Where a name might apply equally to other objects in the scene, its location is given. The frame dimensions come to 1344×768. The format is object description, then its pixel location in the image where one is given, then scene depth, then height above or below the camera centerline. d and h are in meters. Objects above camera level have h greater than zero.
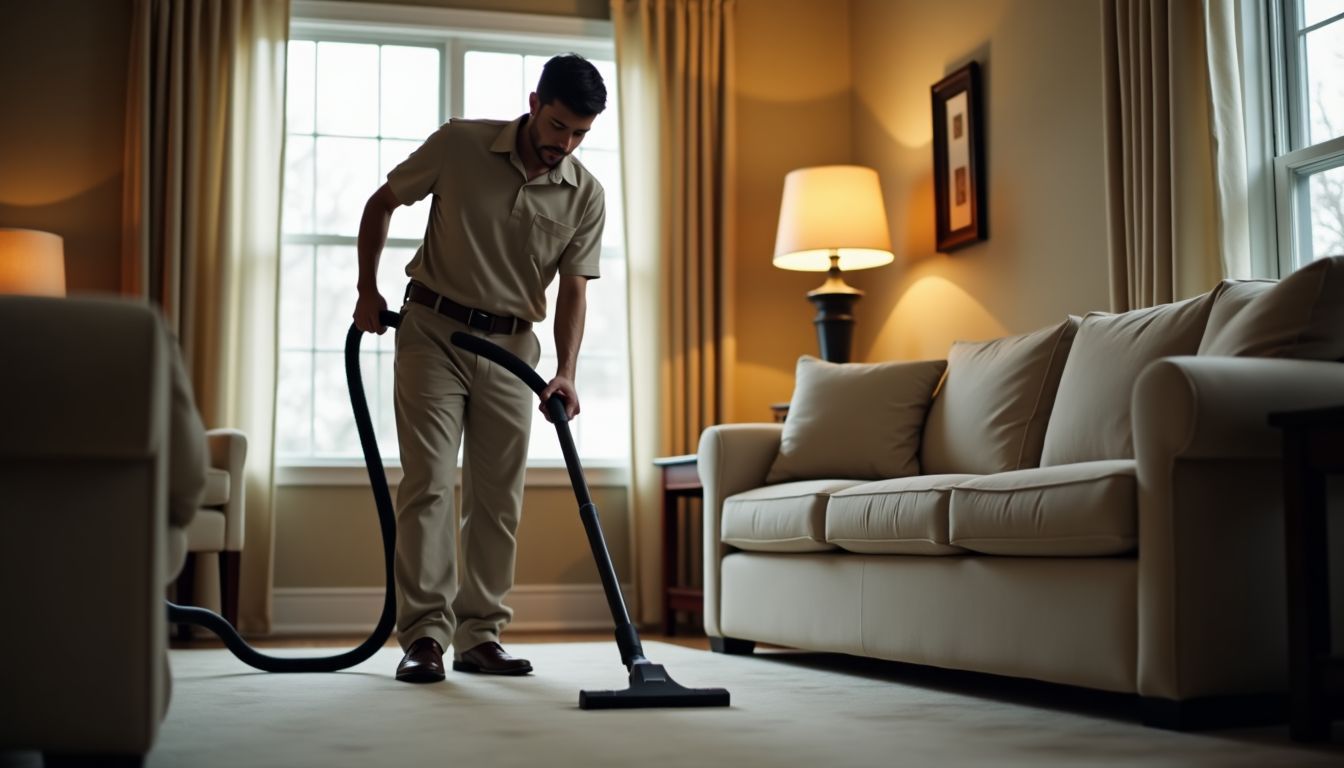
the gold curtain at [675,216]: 5.39 +1.02
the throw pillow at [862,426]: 3.81 +0.12
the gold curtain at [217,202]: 4.98 +1.01
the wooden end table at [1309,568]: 2.13 -0.17
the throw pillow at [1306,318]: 2.44 +0.26
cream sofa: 2.27 -0.08
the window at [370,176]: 5.32 +1.18
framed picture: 4.69 +1.07
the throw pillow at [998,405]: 3.35 +0.16
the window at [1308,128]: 3.28 +0.82
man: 3.12 +0.34
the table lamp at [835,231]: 4.88 +0.85
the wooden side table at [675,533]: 4.70 -0.23
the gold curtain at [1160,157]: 3.43 +0.80
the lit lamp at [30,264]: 4.55 +0.71
